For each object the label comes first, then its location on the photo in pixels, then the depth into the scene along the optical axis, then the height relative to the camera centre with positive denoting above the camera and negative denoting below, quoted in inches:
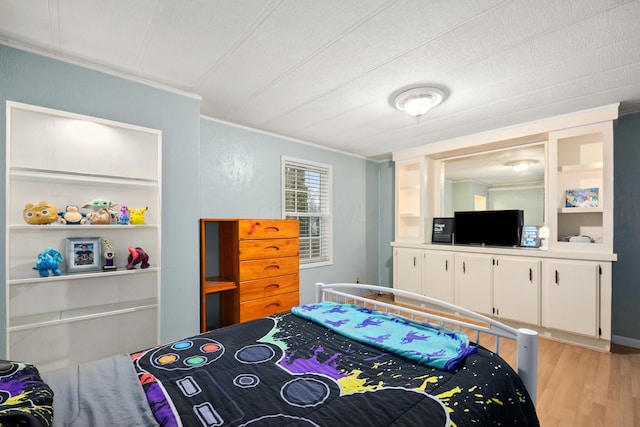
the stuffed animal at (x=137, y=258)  89.5 -13.6
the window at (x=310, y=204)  161.5 +4.5
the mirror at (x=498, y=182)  140.6 +15.7
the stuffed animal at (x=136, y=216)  91.1 -1.0
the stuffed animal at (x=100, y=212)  84.4 +0.2
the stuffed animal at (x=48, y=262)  76.2 -12.4
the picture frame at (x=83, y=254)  81.6 -11.4
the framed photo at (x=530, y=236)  137.9 -11.4
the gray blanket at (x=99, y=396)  38.4 -26.4
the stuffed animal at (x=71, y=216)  80.6 -0.8
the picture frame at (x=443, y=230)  166.9 -10.2
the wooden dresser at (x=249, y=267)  117.3 -22.7
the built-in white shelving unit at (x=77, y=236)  75.4 -6.6
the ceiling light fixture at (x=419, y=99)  99.6 +39.0
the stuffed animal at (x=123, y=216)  89.0 -1.0
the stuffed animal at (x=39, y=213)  75.6 +0.0
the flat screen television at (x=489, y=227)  143.7 -7.8
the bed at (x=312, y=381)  39.9 -26.9
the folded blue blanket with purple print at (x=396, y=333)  53.9 -26.0
